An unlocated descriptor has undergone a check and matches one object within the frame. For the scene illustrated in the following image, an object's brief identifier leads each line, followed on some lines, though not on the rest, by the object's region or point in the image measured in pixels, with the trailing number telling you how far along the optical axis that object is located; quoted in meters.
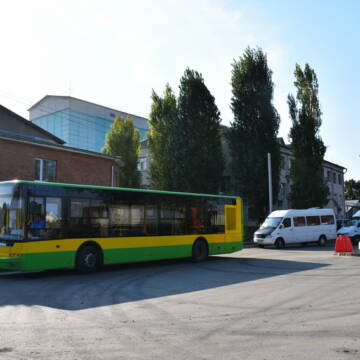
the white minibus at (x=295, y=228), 27.20
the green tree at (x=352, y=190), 92.50
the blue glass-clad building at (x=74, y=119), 72.81
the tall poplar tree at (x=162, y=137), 41.74
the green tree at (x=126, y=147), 49.09
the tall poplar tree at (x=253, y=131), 39.47
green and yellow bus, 12.32
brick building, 23.52
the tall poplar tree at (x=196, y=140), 39.94
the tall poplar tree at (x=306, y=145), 41.88
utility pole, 34.94
